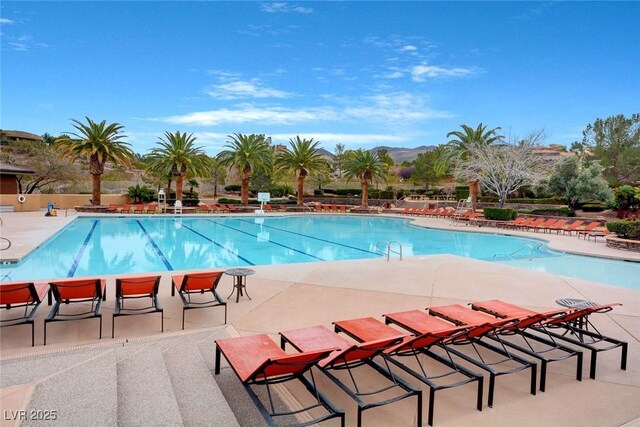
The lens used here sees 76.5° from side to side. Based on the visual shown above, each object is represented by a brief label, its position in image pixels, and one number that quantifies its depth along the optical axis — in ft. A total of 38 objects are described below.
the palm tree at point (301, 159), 108.47
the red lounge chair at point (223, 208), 95.96
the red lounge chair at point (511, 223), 66.31
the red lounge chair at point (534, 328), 13.23
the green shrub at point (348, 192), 149.57
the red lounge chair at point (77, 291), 16.66
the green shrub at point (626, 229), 46.78
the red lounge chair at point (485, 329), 12.25
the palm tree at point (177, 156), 96.37
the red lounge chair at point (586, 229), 57.77
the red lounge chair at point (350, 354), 10.50
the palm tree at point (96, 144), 87.40
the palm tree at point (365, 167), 110.32
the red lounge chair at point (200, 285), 18.85
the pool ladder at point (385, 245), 48.60
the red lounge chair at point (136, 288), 17.63
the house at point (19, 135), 213.44
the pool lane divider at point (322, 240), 48.78
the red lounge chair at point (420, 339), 11.40
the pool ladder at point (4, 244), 35.70
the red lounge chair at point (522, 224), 65.16
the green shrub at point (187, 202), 109.33
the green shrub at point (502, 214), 69.67
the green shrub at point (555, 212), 84.62
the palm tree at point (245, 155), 100.89
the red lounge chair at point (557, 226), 60.90
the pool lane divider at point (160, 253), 37.28
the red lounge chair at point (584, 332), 13.68
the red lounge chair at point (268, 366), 9.78
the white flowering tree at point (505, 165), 80.89
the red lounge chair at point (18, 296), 15.81
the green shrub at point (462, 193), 126.33
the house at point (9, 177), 84.06
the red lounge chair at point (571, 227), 58.95
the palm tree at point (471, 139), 90.07
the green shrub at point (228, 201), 118.58
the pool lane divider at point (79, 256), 32.57
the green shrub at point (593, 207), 88.63
